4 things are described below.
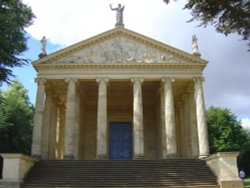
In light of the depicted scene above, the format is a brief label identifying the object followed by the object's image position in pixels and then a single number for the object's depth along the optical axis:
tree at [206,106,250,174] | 32.24
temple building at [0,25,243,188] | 15.79
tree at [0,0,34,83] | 14.63
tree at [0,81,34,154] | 22.91
